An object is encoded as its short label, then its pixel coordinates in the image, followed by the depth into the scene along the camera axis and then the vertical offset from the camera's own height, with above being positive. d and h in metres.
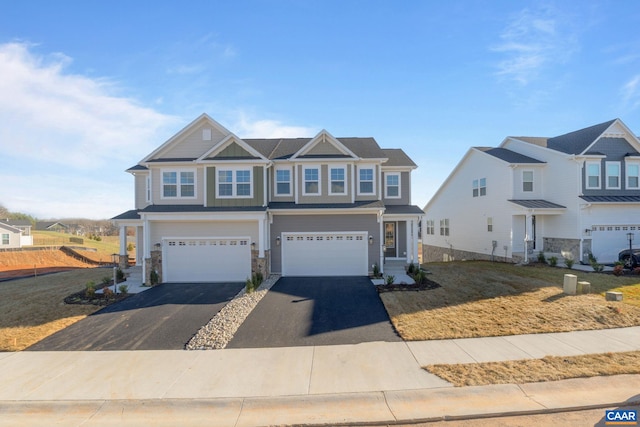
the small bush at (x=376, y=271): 15.34 -2.53
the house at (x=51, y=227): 67.75 -1.23
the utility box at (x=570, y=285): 11.29 -2.41
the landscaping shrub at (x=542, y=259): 18.58 -2.42
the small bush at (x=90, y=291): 12.63 -2.81
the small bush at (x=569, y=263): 16.44 -2.37
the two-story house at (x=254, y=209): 15.47 +0.51
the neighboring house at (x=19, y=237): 39.34 -1.83
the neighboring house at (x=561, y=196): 18.50 +1.39
